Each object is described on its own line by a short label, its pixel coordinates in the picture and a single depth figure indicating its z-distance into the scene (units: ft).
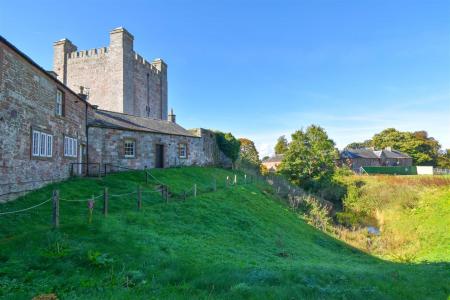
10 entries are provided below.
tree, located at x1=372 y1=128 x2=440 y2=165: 246.97
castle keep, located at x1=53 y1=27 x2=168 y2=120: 109.70
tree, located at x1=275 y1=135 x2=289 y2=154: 262.26
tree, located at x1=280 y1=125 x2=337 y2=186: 128.57
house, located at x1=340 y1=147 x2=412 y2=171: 221.87
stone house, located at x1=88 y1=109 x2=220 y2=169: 71.20
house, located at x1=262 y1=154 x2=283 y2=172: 229.00
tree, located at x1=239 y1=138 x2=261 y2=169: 155.10
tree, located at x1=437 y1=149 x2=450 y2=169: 236.38
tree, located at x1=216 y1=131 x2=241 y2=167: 124.67
